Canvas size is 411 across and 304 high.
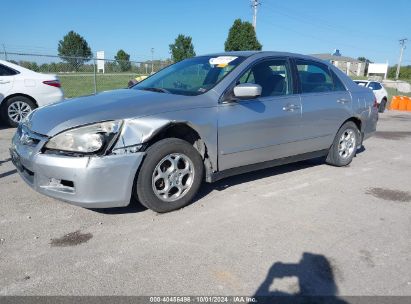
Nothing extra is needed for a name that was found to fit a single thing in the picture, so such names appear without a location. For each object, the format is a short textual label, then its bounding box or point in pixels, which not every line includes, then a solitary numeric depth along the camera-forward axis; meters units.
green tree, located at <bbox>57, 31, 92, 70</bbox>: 60.00
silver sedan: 3.26
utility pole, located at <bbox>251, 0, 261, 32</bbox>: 33.03
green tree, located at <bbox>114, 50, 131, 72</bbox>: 17.36
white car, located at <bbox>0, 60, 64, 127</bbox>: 7.86
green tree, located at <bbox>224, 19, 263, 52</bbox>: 32.39
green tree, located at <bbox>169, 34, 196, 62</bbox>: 40.41
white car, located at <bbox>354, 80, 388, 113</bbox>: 15.53
